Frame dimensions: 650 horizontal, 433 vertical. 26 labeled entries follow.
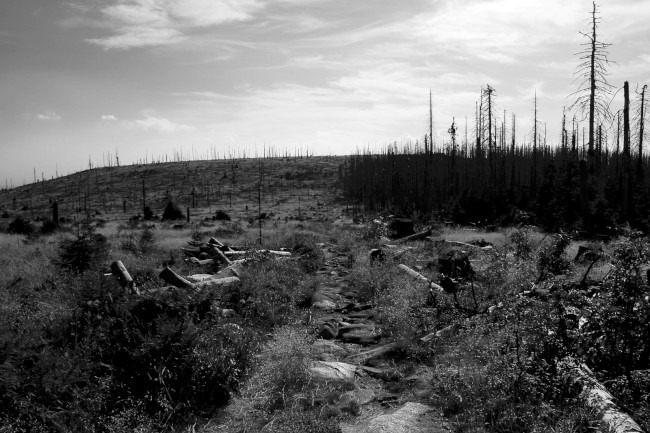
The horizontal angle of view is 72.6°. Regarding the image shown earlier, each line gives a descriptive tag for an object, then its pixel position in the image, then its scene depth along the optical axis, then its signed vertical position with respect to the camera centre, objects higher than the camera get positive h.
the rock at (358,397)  4.91 -2.47
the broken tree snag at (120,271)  8.82 -1.71
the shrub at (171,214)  38.19 -2.33
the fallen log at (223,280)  9.39 -2.08
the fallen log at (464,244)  14.59 -2.37
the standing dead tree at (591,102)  22.27 +3.96
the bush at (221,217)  37.32 -2.66
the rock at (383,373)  5.61 -2.48
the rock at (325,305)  9.06 -2.52
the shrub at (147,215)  38.67 -2.44
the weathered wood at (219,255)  12.97 -2.14
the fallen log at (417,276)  8.74 -2.13
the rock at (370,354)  6.33 -2.51
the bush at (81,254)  10.41 -1.57
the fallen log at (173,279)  8.84 -1.85
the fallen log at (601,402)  3.60 -2.00
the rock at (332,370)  5.43 -2.37
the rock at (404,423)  4.24 -2.37
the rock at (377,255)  12.40 -2.10
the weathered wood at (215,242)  15.91 -2.05
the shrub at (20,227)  24.10 -2.07
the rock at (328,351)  6.46 -2.54
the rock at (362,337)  7.16 -2.55
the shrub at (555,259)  8.76 -1.60
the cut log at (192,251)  14.59 -2.15
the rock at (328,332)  7.45 -2.52
